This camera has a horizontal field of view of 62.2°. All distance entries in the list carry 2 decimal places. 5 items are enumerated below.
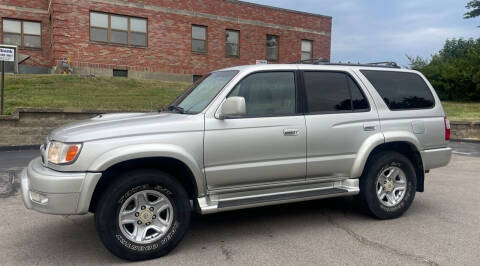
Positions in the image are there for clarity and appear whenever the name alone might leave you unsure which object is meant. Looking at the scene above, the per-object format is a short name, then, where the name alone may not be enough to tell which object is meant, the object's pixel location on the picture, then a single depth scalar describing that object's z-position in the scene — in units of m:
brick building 20.58
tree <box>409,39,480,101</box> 21.09
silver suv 3.67
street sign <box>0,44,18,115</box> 10.65
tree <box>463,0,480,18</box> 34.94
